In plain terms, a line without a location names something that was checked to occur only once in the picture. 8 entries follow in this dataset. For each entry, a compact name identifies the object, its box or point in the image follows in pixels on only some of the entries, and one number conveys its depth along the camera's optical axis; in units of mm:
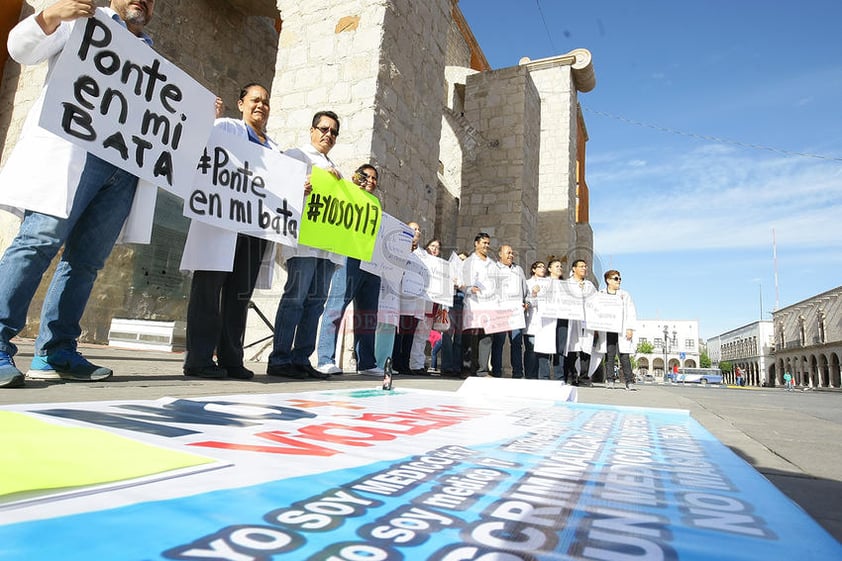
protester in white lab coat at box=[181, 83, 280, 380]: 3227
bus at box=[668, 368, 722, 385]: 48062
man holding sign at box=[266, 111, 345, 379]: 3865
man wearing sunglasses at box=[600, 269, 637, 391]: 6539
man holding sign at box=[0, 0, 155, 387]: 2195
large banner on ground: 600
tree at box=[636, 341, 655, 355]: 87500
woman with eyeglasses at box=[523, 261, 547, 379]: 6820
